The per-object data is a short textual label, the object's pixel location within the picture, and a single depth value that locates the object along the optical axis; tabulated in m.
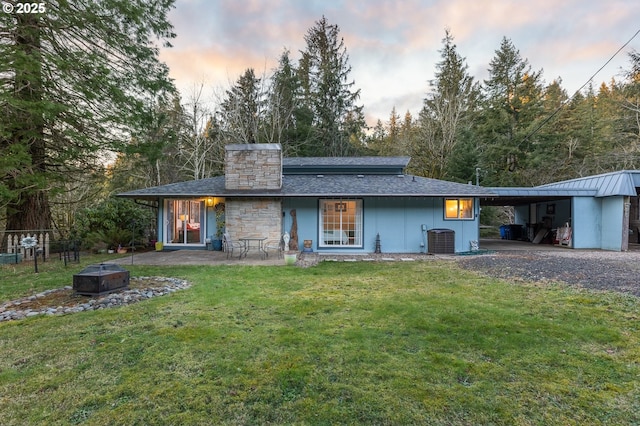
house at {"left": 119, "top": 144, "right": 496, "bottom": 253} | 10.69
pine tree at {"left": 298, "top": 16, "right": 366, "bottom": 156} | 22.70
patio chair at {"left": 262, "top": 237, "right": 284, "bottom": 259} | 10.59
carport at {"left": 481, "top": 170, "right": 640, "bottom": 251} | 11.10
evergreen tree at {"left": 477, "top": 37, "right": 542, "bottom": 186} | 20.86
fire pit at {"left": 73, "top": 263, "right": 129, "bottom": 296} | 5.06
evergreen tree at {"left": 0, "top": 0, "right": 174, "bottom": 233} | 8.18
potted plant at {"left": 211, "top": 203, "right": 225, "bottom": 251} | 11.55
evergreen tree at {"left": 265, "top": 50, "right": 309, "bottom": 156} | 21.17
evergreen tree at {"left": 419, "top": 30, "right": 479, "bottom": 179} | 20.56
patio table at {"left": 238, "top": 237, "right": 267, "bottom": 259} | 10.16
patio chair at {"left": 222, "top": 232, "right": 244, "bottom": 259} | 9.79
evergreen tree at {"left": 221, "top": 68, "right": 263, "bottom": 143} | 20.61
